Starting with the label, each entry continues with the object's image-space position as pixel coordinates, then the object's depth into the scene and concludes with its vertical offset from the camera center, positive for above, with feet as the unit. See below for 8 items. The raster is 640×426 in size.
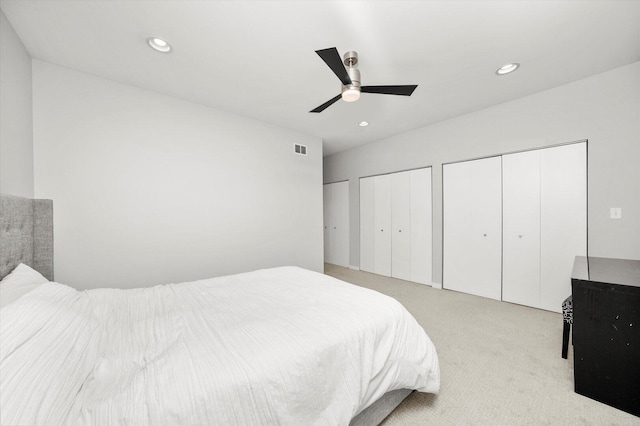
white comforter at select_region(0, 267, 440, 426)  2.38 -1.94
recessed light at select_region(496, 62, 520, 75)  7.59 +4.67
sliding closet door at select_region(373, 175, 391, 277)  14.82 -0.79
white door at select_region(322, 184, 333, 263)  18.99 -0.74
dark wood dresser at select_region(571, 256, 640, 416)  4.66 -2.63
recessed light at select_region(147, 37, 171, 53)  6.40 +4.64
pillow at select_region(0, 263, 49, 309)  3.64 -1.24
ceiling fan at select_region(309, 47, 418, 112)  5.22 +3.35
